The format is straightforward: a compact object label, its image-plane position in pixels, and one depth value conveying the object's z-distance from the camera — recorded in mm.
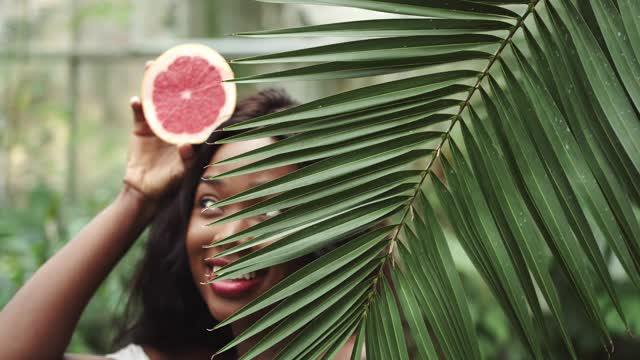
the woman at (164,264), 1426
